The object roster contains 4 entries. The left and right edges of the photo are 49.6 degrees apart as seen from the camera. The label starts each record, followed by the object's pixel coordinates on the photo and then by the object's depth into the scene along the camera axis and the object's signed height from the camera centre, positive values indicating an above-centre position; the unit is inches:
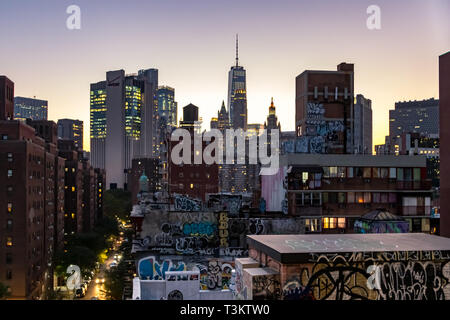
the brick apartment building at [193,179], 3659.0 -66.1
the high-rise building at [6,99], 3173.2 +477.6
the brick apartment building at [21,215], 2518.5 -247.1
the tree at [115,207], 6205.7 -484.1
